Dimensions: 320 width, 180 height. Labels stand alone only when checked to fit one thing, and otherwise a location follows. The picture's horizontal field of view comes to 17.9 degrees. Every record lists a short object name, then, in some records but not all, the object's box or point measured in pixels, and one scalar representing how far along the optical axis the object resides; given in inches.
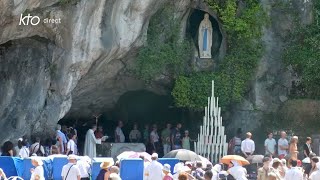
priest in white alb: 1195.9
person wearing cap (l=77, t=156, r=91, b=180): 861.8
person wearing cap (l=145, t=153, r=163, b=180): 868.2
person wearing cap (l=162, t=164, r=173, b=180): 812.0
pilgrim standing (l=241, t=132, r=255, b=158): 1147.3
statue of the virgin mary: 1305.4
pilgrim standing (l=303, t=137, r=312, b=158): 1082.7
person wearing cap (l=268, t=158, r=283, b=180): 779.4
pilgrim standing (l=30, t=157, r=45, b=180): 794.8
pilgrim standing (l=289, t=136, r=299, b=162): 1040.8
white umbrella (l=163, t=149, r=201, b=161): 971.9
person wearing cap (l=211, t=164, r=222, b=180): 823.5
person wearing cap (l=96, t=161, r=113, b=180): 804.0
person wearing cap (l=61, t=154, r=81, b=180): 824.3
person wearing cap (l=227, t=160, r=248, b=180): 800.9
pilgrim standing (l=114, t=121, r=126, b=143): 1323.8
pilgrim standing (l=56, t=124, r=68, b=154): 1125.7
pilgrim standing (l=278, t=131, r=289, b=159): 1167.0
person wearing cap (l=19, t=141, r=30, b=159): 1006.4
